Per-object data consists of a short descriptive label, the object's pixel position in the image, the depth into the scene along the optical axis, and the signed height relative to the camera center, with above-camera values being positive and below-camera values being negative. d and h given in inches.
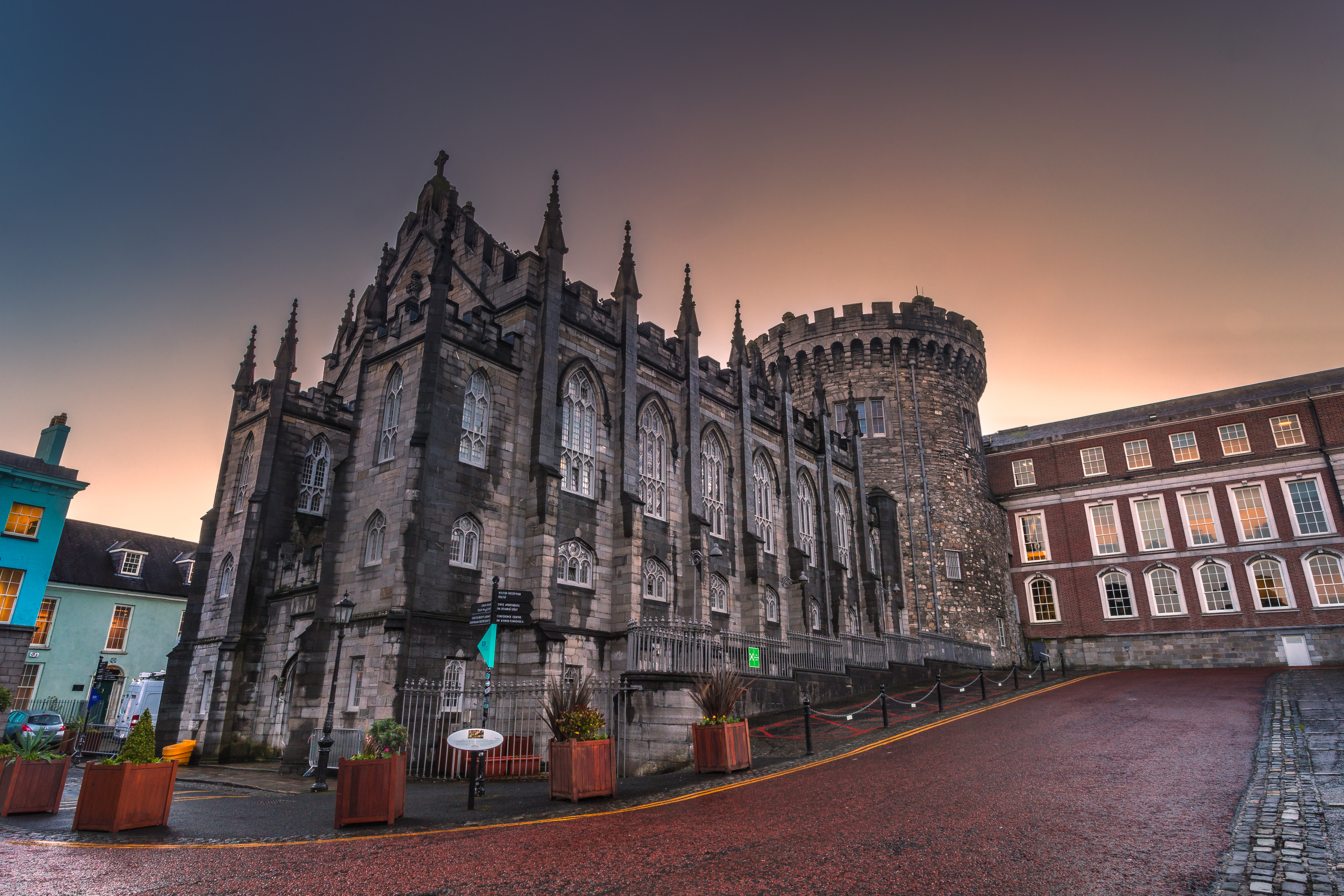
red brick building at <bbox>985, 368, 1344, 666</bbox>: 1441.9 +309.1
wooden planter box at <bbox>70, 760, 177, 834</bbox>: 364.5 -53.6
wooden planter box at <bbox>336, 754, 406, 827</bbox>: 371.9 -51.5
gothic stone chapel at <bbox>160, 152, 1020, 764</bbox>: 745.0 +220.9
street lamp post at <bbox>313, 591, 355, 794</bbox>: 551.5 -19.8
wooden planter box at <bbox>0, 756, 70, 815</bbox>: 417.1 -54.1
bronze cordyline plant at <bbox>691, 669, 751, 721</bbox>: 527.5 -7.1
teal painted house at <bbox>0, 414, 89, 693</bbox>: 1066.1 +212.3
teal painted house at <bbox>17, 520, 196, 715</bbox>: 1302.9 +133.7
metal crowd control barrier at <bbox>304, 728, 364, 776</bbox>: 651.5 -48.9
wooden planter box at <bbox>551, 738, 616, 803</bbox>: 427.8 -47.9
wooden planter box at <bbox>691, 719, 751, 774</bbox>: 508.7 -42.4
